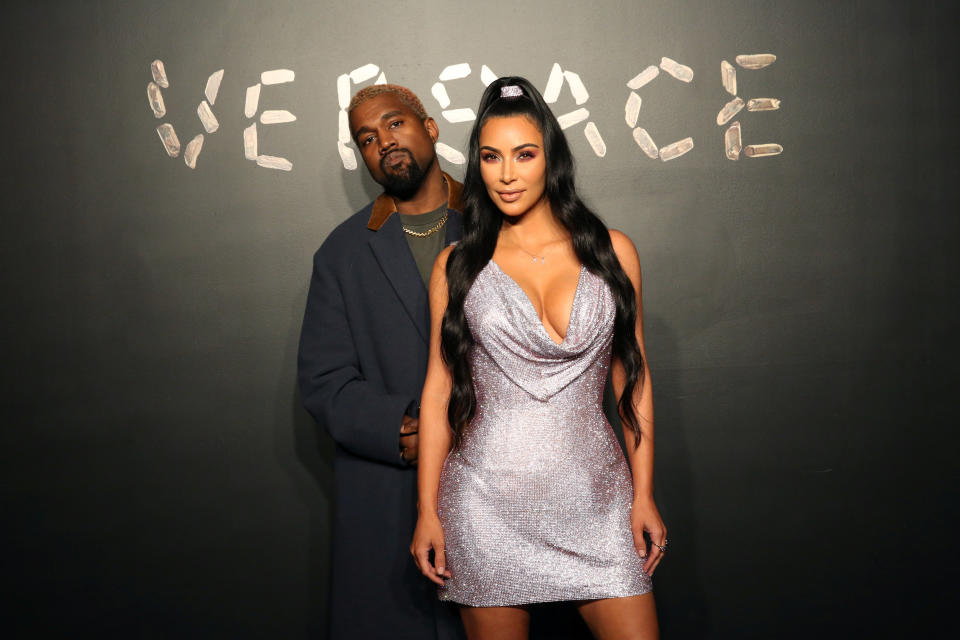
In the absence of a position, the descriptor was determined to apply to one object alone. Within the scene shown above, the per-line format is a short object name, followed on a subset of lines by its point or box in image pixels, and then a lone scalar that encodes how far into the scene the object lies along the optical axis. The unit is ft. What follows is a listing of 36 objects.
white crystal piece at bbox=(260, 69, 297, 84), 9.64
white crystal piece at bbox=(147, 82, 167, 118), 9.75
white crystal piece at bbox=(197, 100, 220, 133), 9.71
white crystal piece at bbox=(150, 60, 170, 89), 9.73
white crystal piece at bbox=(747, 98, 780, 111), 9.41
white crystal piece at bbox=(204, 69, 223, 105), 9.68
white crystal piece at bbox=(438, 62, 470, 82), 9.49
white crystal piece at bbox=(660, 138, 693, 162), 9.45
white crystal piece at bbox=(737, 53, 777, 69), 9.37
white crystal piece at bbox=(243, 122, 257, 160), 9.70
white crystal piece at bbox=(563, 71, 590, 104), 9.44
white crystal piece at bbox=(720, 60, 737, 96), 9.39
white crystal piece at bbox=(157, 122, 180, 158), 9.76
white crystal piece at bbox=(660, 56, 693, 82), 9.40
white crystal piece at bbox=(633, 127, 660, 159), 9.46
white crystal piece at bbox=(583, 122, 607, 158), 9.48
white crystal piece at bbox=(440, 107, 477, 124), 9.51
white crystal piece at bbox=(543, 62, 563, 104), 9.45
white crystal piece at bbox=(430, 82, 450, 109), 9.52
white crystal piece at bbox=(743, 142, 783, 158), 9.45
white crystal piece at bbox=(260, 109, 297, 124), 9.66
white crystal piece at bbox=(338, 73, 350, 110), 9.59
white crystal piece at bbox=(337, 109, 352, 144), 9.64
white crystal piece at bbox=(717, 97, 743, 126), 9.41
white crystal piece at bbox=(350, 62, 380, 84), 9.57
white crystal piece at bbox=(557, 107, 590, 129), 9.47
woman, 6.06
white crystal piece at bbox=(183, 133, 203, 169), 9.75
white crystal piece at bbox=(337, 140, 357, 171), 9.69
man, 7.75
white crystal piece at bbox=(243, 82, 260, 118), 9.67
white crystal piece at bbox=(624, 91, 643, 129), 9.45
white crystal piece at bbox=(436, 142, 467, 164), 9.47
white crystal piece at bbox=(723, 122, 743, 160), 9.45
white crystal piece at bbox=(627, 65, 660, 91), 9.42
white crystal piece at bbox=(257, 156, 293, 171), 9.70
